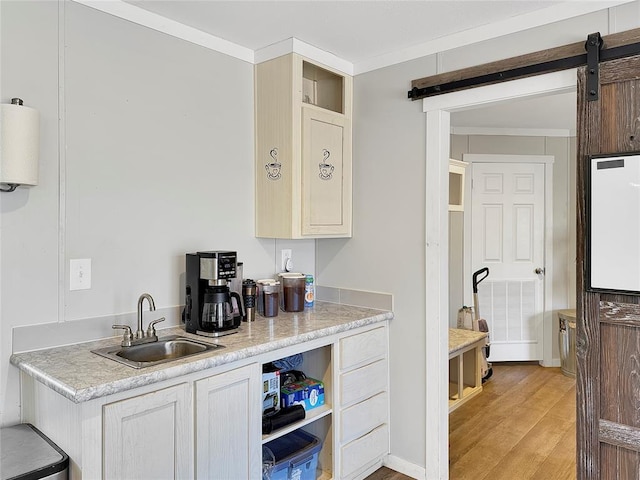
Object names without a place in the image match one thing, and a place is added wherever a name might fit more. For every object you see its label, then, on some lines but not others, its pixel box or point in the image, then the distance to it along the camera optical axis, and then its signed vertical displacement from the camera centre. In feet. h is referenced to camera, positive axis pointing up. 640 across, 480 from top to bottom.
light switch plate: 6.47 -0.52
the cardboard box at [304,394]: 7.60 -2.65
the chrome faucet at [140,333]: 6.39 -1.39
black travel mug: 8.12 -1.12
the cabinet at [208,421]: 4.92 -2.33
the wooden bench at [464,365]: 11.14 -3.33
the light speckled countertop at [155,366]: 4.91 -1.54
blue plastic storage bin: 7.39 -3.63
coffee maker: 6.98 -0.87
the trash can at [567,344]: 14.64 -3.44
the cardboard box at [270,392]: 7.25 -2.50
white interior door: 15.53 -0.42
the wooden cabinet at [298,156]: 8.37 +1.57
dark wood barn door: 6.27 -1.41
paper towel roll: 5.52 +1.14
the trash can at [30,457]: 4.74 -2.41
